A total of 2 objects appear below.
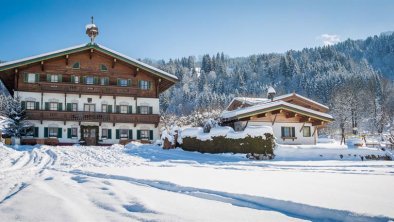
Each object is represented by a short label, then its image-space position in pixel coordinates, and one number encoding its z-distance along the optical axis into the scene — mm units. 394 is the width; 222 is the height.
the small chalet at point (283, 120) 26922
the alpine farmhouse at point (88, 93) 33125
